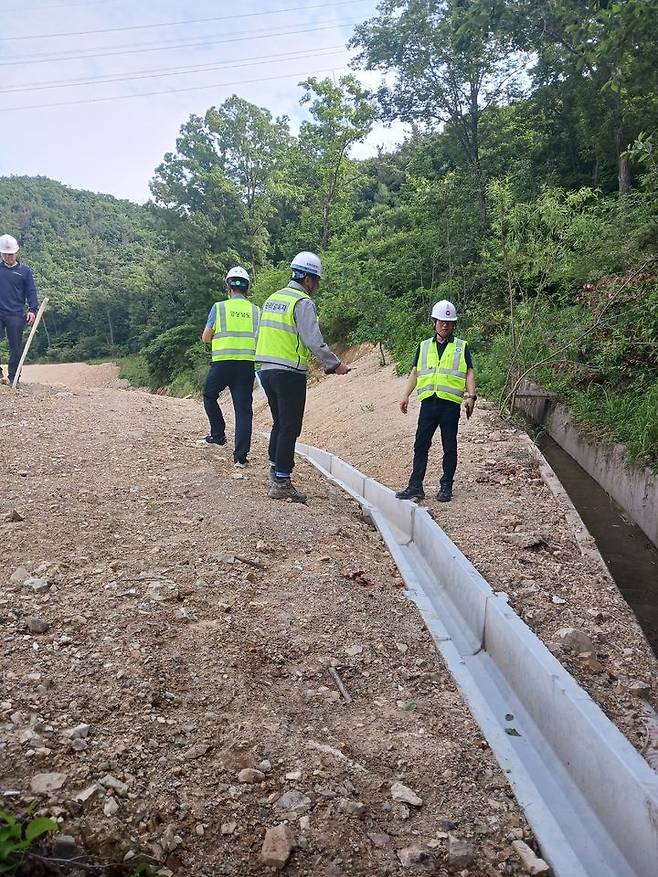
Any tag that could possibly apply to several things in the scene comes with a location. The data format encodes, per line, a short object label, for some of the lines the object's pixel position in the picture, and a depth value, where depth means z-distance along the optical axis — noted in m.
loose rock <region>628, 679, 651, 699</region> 2.95
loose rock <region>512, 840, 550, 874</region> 1.81
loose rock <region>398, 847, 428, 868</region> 1.81
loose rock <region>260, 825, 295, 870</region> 1.75
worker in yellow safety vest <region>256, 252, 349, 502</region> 5.01
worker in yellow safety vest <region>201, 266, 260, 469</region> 5.93
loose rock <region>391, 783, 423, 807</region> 2.05
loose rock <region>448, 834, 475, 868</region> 1.81
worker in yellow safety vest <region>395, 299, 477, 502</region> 5.65
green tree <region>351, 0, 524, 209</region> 19.94
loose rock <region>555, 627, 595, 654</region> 3.21
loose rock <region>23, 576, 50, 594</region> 3.09
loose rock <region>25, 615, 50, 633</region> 2.72
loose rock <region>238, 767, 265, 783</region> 2.05
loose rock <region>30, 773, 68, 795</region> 1.81
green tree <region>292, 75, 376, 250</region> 25.88
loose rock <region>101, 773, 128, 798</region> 1.88
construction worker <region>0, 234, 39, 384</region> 7.91
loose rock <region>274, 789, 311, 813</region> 1.97
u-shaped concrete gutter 1.85
